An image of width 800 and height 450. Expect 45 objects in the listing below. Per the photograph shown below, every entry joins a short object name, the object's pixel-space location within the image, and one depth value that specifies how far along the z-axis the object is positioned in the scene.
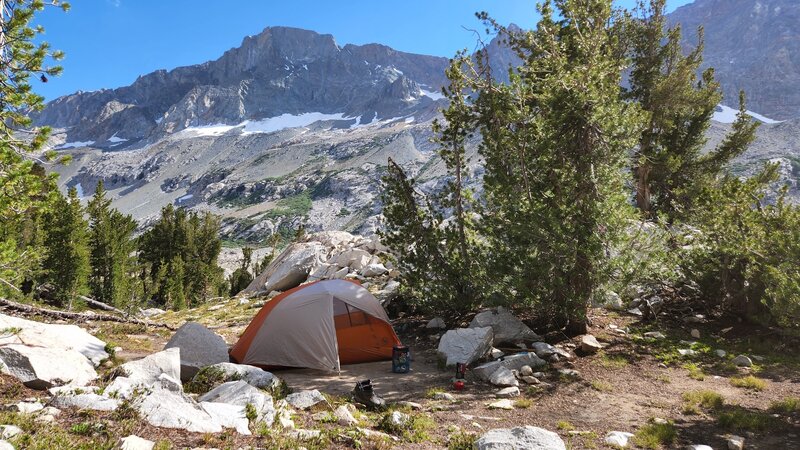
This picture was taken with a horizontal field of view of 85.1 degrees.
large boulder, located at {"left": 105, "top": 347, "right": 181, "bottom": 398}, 6.78
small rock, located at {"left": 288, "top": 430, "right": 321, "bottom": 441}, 6.26
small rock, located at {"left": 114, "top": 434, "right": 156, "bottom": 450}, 4.98
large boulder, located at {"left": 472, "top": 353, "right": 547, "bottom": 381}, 10.64
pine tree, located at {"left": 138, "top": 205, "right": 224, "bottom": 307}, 42.75
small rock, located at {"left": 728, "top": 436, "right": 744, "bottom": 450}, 6.82
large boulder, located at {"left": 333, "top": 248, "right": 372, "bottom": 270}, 27.36
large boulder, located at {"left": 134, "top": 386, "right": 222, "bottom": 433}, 5.97
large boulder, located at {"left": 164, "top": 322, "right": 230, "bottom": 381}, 9.58
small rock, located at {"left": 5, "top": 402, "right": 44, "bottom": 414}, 5.69
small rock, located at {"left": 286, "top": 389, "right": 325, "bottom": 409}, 8.19
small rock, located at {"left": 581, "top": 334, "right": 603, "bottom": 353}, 11.72
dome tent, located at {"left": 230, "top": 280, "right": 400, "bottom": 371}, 11.83
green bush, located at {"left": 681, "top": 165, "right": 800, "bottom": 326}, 9.58
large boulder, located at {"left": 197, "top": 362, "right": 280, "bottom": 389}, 8.87
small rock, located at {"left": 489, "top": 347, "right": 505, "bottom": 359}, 11.70
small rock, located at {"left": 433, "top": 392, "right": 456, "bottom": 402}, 9.40
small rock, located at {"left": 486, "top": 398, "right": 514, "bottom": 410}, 8.97
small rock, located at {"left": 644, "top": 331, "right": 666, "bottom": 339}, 12.96
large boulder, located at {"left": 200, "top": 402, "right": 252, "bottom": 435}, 6.30
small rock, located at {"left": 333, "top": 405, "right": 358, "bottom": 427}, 7.38
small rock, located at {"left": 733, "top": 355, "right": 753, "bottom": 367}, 10.99
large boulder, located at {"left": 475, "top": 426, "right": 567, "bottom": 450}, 6.15
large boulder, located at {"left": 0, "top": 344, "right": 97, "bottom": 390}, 6.98
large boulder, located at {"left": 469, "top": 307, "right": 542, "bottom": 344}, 12.62
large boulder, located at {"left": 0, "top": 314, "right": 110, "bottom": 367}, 7.92
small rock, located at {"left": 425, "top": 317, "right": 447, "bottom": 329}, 15.47
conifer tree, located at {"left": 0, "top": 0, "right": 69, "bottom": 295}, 6.53
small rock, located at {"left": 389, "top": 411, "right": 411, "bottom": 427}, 7.59
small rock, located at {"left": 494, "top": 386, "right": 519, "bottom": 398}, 9.61
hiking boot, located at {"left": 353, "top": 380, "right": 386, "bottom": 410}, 8.70
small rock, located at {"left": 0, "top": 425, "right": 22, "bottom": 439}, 4.69
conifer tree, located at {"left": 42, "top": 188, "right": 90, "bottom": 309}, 28.61
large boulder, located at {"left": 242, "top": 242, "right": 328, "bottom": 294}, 28.92
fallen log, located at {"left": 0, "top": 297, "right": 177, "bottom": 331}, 13.63
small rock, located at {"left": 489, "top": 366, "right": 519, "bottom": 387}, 10.13
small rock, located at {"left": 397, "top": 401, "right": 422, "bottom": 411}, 8.86
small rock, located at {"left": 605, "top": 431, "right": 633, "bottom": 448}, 7.05
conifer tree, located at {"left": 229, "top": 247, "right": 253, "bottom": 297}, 50.81
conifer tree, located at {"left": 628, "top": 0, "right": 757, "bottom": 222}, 22.89
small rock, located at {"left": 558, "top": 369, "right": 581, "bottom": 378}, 10.55
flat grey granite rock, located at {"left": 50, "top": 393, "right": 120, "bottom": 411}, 6.02
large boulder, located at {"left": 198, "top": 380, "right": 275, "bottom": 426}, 6.87
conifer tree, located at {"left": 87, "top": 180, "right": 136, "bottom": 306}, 34.66
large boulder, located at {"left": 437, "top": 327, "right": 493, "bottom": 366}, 11.44
